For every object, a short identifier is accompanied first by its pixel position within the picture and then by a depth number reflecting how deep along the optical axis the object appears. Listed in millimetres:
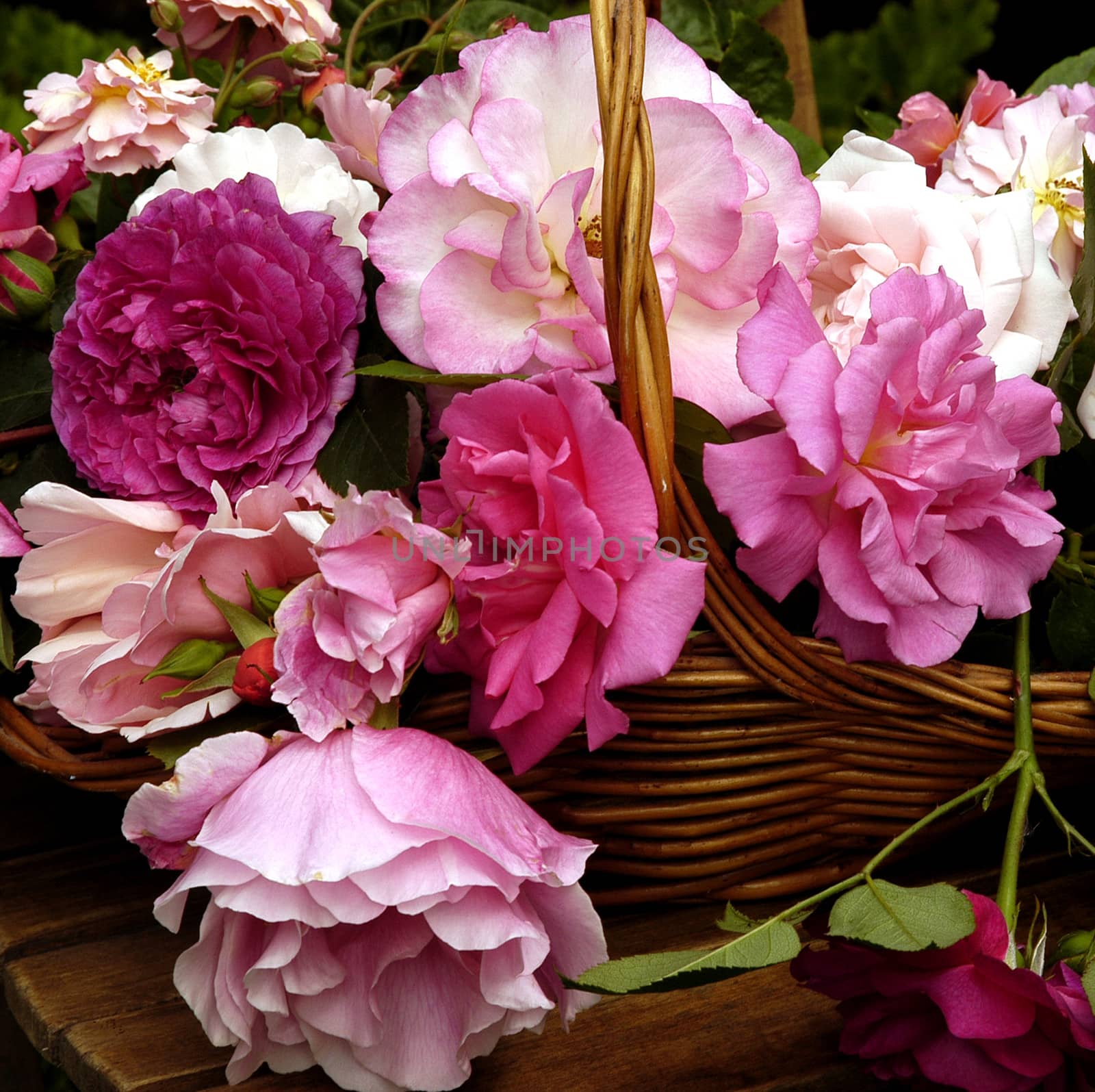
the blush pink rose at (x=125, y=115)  742
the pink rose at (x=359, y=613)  483
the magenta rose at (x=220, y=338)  594
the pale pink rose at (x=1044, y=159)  769
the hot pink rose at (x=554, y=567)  480
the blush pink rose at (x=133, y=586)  522
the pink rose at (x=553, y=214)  548
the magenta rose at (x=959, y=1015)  442
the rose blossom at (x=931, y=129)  872
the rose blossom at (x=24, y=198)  717
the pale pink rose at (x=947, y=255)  589
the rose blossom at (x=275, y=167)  641
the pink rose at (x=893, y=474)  495
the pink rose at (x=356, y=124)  677
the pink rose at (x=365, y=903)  444
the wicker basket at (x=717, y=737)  503
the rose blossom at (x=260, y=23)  811
